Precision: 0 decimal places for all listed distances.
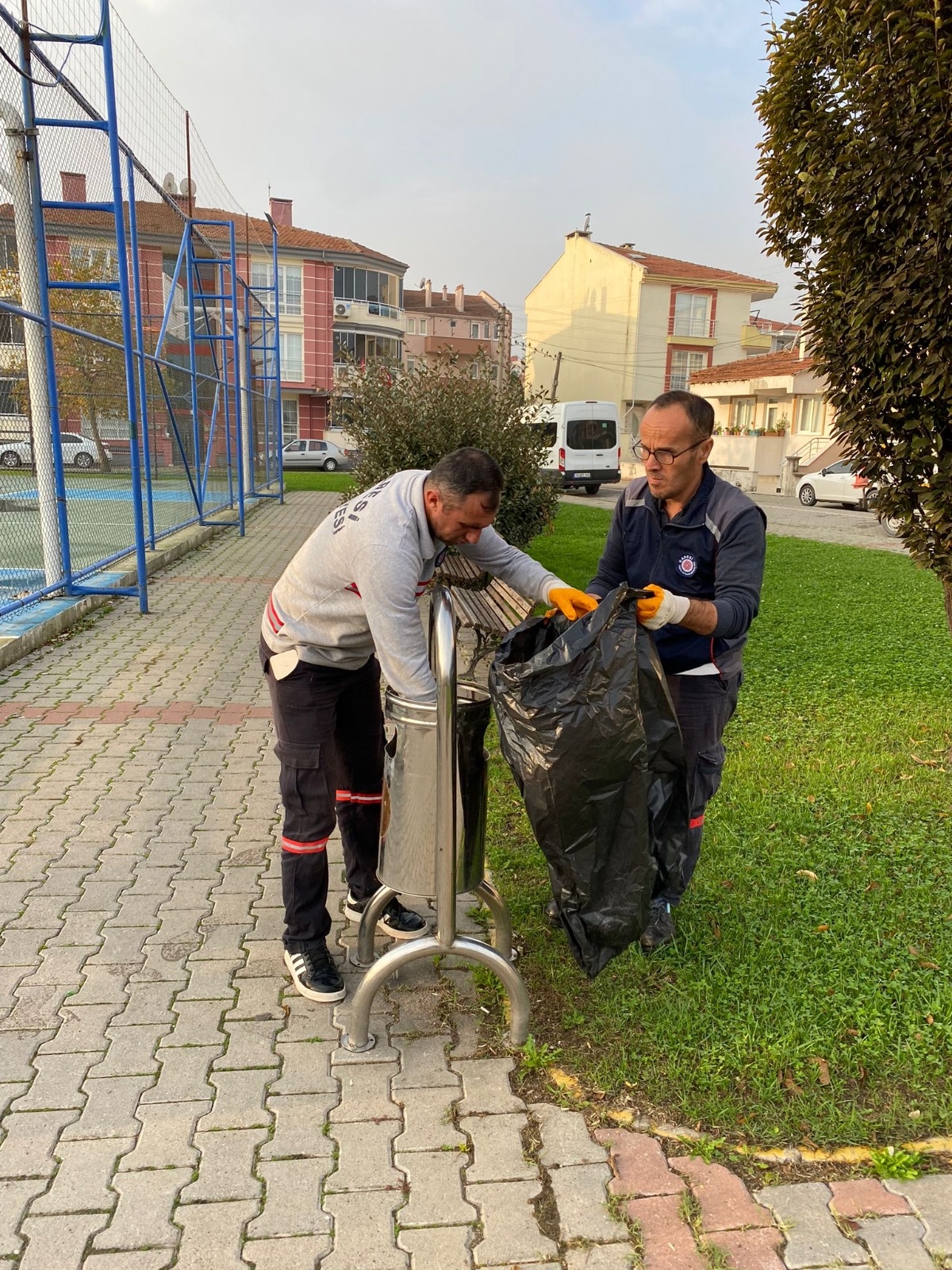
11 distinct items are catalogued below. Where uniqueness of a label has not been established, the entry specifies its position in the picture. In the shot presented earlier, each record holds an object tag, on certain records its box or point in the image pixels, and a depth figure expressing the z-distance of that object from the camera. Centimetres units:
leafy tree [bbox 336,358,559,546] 782
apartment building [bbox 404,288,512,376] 7053
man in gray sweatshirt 235
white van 2491
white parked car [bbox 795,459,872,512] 2384
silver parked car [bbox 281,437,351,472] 3616
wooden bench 503
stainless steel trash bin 249
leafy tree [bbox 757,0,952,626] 342
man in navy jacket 254
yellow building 4697
